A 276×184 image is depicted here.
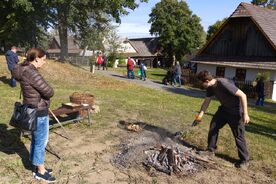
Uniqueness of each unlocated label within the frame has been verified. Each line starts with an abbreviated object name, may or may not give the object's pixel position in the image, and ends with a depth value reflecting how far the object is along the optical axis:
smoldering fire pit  4.10
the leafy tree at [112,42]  36.01
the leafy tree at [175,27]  37.42
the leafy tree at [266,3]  39.94
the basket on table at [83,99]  6.23
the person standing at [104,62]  23.38
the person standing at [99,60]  21.57
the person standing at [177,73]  16.37
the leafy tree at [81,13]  17.02
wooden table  5.59
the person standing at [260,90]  12.74
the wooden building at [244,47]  17.31
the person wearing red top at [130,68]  17.10
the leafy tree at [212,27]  37.55
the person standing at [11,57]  9.30
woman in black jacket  3.35
